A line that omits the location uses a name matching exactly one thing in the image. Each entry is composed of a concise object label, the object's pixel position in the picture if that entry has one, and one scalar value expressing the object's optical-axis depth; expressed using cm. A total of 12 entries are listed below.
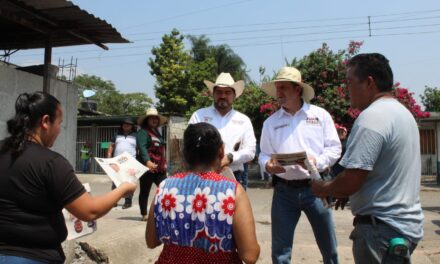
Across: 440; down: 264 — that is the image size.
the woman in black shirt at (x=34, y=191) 237
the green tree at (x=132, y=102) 5047
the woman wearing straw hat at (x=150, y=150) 750
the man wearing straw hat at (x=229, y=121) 427
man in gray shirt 238
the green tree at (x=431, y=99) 3581
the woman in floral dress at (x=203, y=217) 228
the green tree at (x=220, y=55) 3394
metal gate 2373
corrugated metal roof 637
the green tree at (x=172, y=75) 3031
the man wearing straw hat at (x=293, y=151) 365
